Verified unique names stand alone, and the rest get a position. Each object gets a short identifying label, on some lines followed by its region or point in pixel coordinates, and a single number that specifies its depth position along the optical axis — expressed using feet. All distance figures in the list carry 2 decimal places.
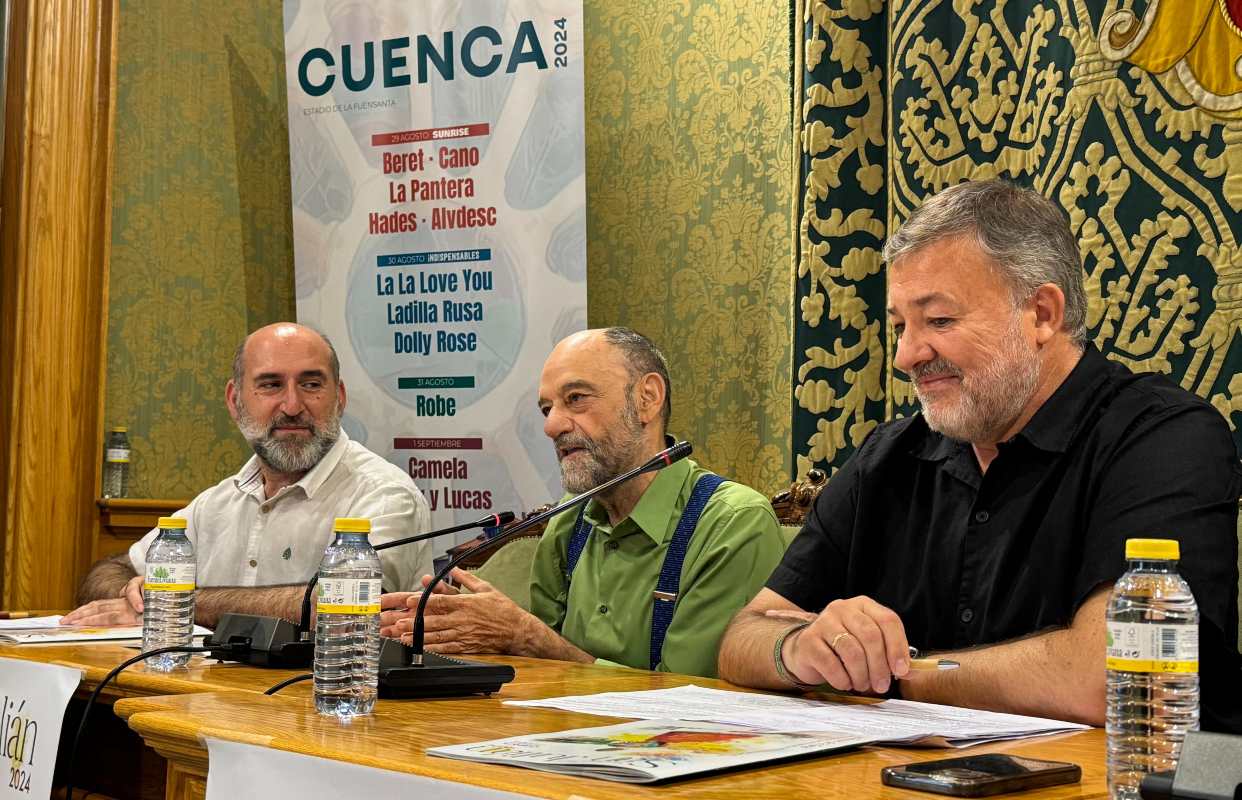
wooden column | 12.94
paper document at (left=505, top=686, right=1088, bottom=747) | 4.39
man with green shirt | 7.70
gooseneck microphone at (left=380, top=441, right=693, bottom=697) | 5.32
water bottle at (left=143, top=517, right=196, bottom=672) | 7.12
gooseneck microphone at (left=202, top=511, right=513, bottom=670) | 6.48
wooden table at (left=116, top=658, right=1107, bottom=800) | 3.48
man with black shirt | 5.31
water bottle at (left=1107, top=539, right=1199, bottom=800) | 3.59
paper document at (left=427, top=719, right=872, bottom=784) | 3.54
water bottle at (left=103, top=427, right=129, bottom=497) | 13.33
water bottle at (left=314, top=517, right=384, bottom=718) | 4.85
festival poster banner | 12.13
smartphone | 3.45
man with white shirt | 10.12
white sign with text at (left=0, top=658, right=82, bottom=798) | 5.93
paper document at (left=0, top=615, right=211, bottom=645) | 7.80
